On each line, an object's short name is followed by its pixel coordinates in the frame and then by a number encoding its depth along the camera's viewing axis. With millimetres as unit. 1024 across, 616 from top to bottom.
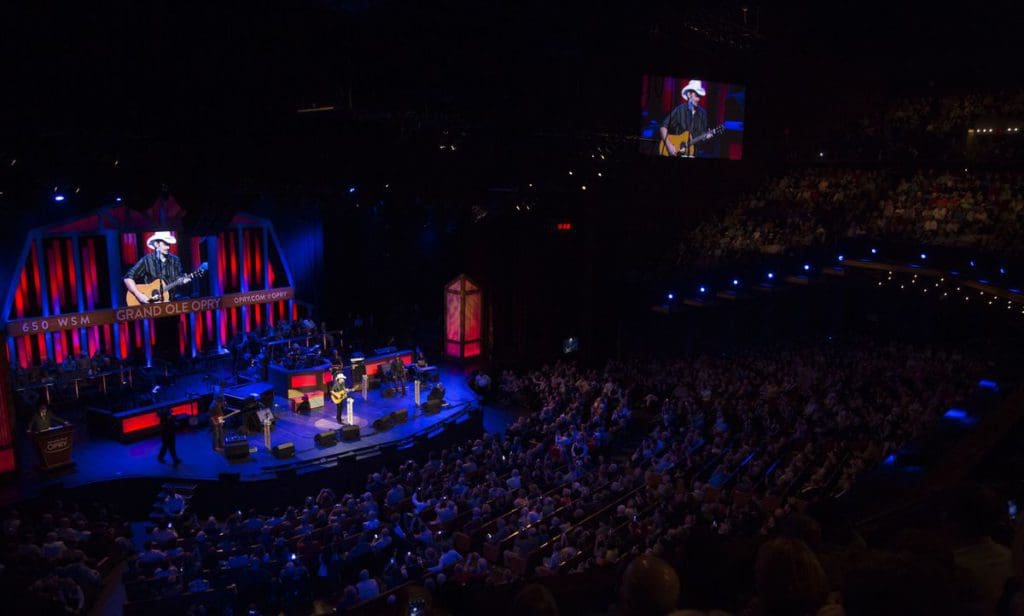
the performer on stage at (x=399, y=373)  20203
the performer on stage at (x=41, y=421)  14117
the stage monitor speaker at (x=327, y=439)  16188
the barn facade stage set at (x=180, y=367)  15500
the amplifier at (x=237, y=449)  15303
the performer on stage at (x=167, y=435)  14922
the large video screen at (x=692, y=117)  25156
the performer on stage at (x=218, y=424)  15906
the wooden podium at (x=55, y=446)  13992
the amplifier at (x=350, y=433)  16625
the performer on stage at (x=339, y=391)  17453
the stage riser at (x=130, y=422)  16156
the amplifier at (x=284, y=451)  15469
